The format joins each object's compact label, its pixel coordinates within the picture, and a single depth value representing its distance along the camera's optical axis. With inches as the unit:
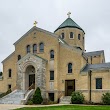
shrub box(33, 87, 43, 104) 838.1
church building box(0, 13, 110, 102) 890.6
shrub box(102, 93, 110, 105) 816.2
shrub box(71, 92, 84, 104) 855.2
